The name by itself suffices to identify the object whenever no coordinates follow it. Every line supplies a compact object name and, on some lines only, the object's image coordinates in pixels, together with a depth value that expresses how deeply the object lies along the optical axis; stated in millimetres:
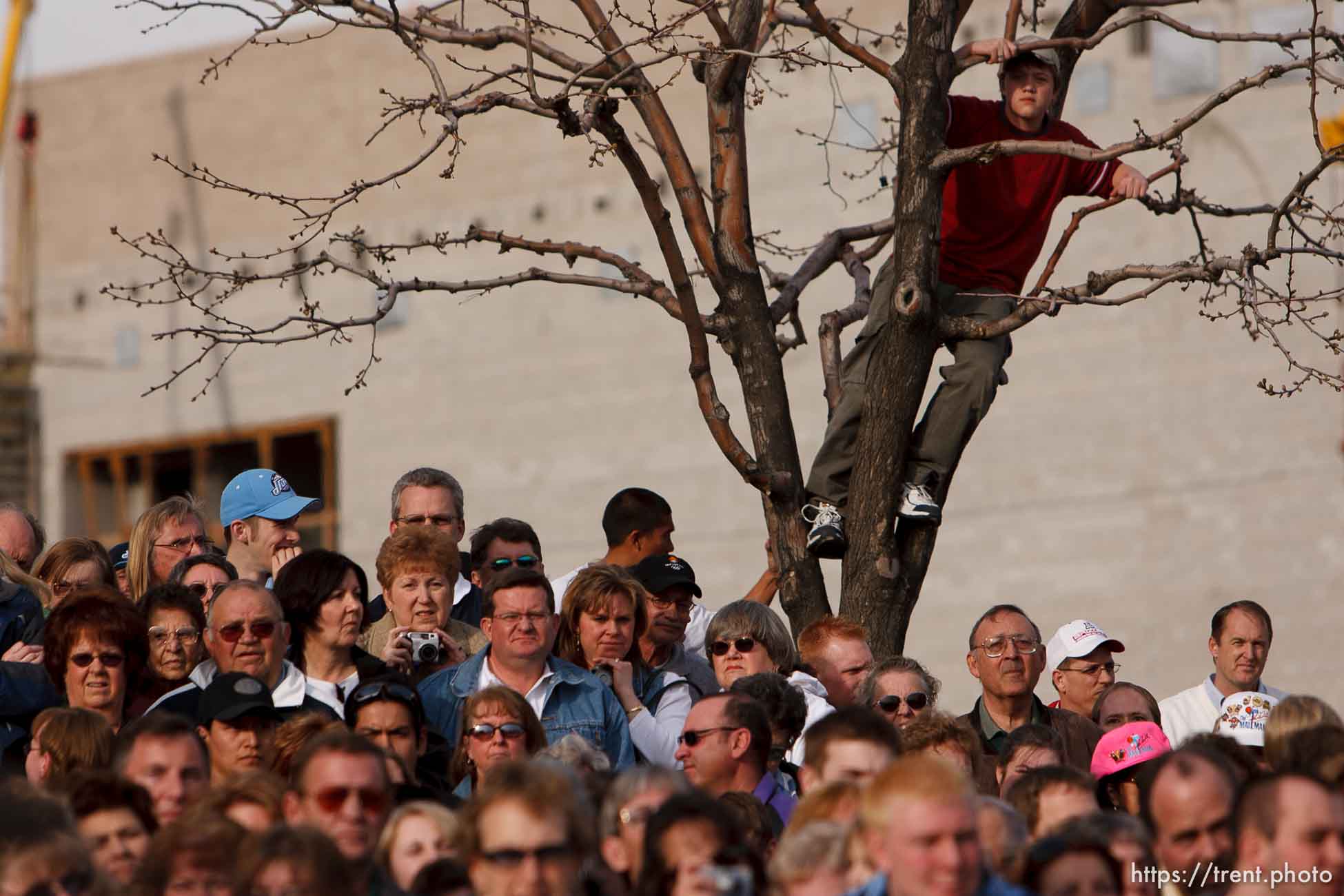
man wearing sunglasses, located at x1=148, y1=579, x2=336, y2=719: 14812
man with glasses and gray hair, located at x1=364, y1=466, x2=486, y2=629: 18219
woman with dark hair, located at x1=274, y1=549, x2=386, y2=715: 15680
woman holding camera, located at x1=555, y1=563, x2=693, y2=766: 16281
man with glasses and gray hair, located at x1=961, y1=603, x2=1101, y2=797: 17266
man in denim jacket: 15555
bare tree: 16516
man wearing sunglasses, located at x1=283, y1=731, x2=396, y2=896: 12102
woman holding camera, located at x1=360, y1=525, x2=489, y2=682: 16531
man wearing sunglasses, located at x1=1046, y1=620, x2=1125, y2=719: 18828
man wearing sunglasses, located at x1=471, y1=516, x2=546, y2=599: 18187
